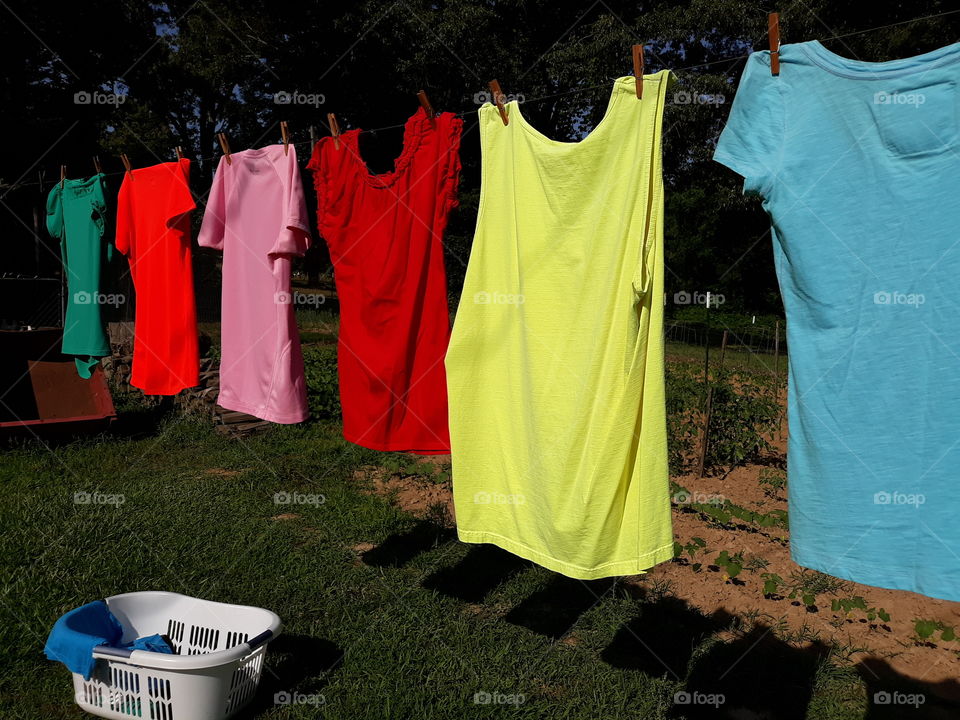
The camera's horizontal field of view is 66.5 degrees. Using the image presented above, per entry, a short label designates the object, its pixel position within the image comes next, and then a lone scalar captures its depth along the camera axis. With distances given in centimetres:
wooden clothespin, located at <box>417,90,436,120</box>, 257
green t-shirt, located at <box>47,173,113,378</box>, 427
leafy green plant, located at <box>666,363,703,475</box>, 579
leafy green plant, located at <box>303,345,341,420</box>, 766
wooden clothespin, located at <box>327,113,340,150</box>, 303
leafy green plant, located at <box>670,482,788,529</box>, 424
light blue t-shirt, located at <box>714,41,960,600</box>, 188
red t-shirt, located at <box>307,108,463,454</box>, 281
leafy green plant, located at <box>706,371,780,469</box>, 566
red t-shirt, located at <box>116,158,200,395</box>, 378
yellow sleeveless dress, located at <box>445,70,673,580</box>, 219
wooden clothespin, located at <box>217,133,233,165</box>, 325
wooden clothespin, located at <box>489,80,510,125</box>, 246
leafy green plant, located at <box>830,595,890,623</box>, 340
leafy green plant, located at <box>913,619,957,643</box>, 324
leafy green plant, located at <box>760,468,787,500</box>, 522
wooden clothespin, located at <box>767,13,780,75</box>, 190
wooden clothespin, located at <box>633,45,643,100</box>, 209
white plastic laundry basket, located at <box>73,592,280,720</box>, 272
